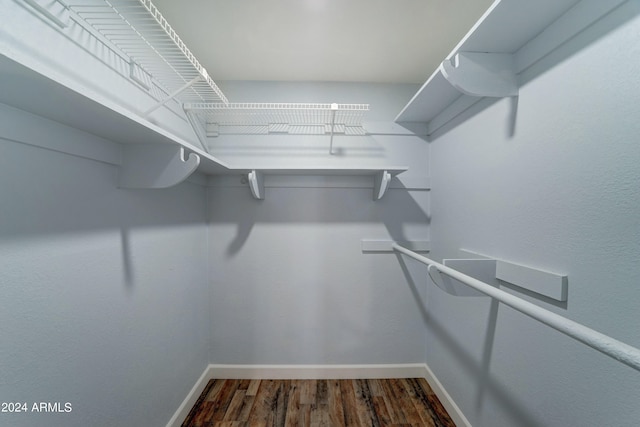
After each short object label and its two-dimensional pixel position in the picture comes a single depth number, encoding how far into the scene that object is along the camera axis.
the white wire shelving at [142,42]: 0.82
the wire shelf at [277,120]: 1.47
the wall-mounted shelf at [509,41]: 0.71
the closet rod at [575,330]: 0.40
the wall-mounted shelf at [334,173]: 1.41
